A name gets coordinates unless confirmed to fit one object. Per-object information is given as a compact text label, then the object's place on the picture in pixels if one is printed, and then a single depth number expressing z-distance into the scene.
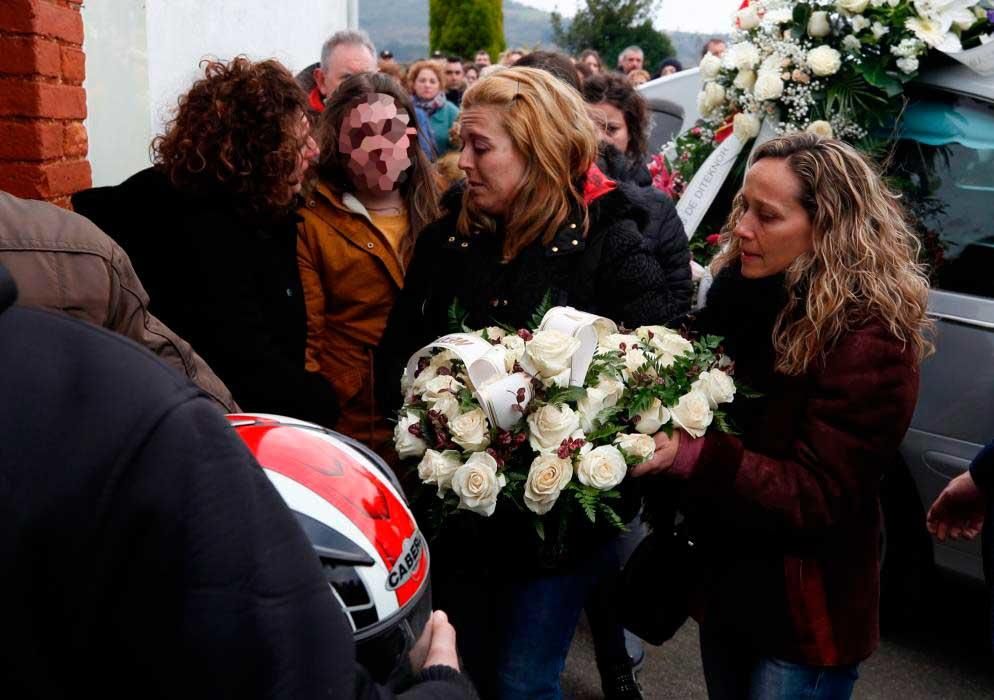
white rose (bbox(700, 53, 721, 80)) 4.70
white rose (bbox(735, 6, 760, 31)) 4.51
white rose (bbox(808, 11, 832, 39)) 4.17
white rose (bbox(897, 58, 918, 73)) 3.93
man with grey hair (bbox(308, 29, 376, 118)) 4.96
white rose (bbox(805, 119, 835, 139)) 4.04
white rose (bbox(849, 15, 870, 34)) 4.07
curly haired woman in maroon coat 2.15
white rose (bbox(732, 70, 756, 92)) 4.45
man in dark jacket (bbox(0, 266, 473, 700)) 0.81
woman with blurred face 3.22
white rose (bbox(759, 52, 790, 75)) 4.27
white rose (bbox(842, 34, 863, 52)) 4.11
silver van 3.68
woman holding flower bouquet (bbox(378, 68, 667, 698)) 2.47
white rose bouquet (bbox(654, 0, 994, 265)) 3.97
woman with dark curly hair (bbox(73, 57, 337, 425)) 2.64
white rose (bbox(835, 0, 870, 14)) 4.07
